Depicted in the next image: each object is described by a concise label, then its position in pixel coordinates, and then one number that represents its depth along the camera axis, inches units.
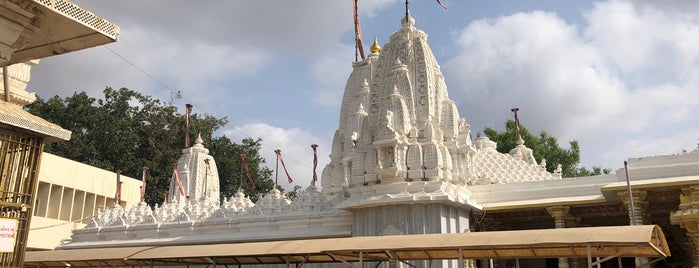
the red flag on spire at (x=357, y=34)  1179.3
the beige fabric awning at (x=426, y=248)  395.2
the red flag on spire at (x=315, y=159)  1048.8
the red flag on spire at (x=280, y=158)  1266.1
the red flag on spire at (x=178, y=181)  1093.0
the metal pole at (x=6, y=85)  309.3
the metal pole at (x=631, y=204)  596.4
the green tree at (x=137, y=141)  1806.1
